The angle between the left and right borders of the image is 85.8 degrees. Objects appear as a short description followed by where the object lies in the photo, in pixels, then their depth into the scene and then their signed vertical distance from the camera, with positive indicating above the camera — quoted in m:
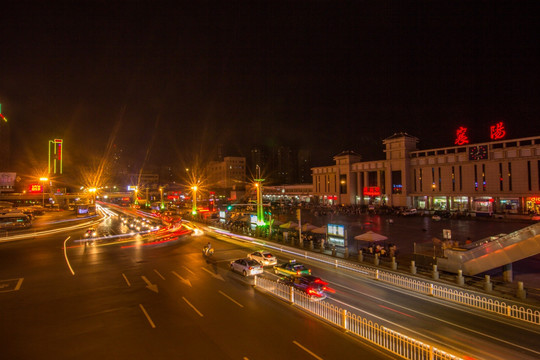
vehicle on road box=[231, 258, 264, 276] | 17.77 -4.99
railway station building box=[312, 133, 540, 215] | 50.06 +1.55
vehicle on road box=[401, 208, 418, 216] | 51.77 -4.94
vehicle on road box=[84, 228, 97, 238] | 34.34 -5.34
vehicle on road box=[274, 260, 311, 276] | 17.06 -4.98
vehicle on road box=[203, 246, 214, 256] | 24.12 -5.30
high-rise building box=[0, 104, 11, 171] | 86.12 +14.02
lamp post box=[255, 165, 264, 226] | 35.53 -2.47
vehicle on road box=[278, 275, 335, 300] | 13.63 -4.83
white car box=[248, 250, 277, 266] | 20.73 -5.13
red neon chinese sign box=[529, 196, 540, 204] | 47.94 -2.68
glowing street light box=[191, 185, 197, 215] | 56.01 -3.06
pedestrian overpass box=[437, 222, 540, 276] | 14.85 -3.89
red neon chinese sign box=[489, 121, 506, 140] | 51.53 +9.41
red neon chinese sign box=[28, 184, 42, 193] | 77.00 +0.55
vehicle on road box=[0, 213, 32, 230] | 42.44 -4.61
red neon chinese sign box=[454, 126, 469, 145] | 56.78 +9.38
